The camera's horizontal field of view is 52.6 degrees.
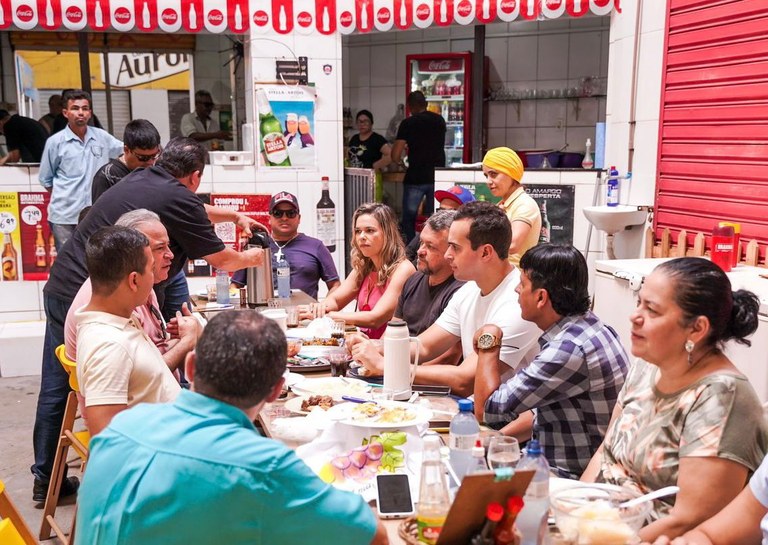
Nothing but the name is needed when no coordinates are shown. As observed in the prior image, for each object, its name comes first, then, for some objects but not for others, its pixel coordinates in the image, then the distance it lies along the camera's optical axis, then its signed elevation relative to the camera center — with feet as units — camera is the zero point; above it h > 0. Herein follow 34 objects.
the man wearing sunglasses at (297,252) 15.92 -2.27
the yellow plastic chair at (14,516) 6.93 -3.37
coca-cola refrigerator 29.55 +1.94
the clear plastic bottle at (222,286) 14.33 -2.66
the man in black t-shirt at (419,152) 26.61 -0.39
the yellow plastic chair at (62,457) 10.08 -4.49
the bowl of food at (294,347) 10.87 -2.89
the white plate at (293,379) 9.55 -2.96
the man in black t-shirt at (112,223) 12.03 -1.57
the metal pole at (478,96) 23.07 +1.31
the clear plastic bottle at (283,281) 14.76 -2.63
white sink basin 19.30 -1.89
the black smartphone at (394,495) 6.24 -2.90
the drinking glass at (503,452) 6.42 -2.59
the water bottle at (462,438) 6.93 -2.68
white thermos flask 8.77 -2.46
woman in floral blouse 6.11 -2.16
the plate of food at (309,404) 8.50 -2.88
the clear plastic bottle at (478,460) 6.10 -2.51
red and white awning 20.35 +3.41
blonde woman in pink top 13.43 -2.24
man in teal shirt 4.76 -2.04
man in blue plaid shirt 8.02 -2.39
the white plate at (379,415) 7.47 -2.71
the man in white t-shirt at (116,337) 7.80 -1.99
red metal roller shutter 15.79 +0.46
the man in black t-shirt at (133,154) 14.62 -0.25
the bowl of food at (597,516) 5.50 -2.72
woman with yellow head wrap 15.76 -1.19
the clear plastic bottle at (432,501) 5.73 -2.69
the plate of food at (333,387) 9.10 -2.91
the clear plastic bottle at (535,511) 5.59 -2.64
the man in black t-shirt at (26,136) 23.98 +0.15
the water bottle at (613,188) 20.10 -1.22
